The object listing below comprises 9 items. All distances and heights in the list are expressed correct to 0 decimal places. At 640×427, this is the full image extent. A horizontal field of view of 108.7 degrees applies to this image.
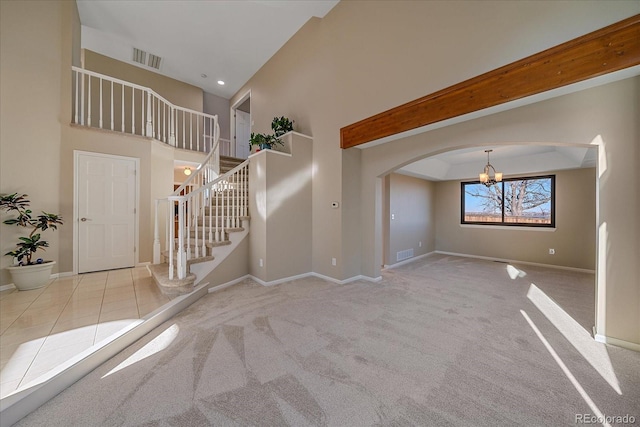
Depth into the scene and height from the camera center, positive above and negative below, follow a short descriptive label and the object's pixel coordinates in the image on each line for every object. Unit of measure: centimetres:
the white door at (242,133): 755 +265
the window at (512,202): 544 +30
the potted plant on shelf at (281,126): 460 +174
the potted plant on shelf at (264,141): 415 +133
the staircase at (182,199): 309 +22
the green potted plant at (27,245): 313 -48
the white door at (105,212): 400 +1
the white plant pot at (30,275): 310 -87
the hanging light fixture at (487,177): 474 +76
